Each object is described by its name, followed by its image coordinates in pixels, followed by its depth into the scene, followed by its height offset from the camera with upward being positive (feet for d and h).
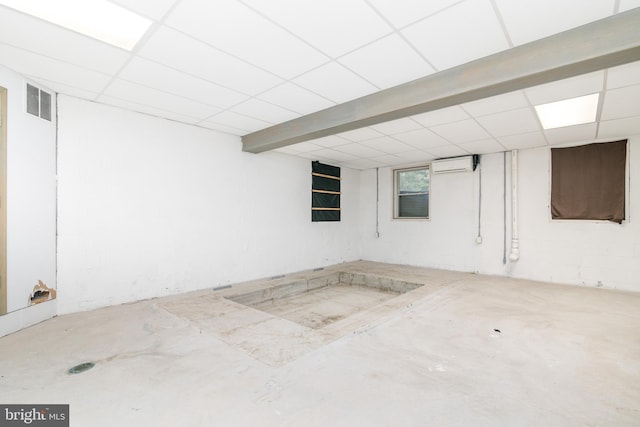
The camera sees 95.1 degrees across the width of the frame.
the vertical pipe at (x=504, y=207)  18.62 +0.45
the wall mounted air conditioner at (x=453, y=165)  19.30 +3.34
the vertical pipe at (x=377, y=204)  24.94 +0.82
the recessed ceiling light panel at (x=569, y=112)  11.00 +4.22
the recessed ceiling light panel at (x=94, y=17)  6.48 +4.61
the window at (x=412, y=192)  22.74 +1.71
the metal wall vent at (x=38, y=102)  9.83 +3.82
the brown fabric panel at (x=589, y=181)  15.25 +1.81
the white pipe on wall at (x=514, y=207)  18.06 +0.44
